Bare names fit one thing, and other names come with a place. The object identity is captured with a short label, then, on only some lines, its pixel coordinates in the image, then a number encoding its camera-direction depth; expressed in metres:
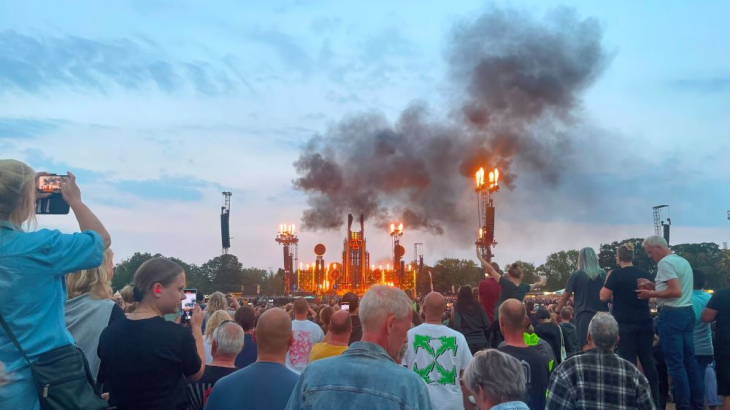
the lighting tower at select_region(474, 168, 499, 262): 30.14
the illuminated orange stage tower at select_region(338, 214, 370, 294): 72.53
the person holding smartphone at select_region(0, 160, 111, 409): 3.01
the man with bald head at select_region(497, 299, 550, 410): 5.71
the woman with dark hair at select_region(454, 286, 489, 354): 8.51
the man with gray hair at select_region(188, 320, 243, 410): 5.27
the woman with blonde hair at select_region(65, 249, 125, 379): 4.70
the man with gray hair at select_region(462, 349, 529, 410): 3.72
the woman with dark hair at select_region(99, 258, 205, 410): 4.07
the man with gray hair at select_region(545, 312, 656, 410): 4.75
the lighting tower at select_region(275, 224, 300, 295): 74.56
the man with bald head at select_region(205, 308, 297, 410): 3.95
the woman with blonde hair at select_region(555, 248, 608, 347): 8.29
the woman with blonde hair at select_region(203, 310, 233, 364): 7.02
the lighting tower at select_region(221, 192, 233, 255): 54.75
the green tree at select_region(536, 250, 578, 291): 121.31
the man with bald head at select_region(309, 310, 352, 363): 5.98
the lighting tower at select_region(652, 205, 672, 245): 69.81
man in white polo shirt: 7.22
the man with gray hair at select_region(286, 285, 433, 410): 2.72
